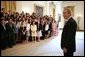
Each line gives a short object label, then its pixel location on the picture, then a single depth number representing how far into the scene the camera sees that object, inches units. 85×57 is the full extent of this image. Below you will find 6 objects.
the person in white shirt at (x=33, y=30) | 217.9
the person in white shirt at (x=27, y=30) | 211.8
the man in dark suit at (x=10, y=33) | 175.5
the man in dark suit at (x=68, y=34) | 77.0
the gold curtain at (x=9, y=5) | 220.7
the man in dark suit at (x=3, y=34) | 169.7
